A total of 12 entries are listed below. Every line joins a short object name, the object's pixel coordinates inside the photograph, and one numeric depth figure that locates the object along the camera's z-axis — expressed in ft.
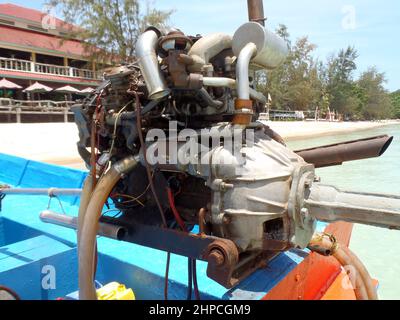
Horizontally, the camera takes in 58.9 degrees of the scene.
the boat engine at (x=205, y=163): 3.98
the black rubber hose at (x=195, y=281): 4.89
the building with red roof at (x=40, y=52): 73.56
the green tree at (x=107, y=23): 80.84
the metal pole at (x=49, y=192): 7.63
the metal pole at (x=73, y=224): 4.83
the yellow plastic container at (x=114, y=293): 5.48
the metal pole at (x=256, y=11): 4.84
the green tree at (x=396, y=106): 240.94
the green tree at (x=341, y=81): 153.28
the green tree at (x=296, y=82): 122.42
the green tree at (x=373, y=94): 181.27
